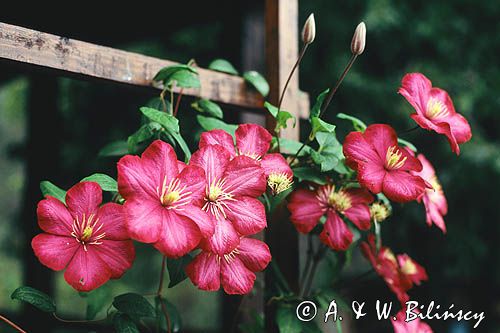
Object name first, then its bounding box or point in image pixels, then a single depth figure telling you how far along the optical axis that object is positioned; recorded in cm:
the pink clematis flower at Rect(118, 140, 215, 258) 131
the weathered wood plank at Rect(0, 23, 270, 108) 147
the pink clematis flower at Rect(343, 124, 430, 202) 146
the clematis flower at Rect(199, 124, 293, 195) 145
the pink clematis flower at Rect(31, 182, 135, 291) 134
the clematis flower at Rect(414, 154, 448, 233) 159
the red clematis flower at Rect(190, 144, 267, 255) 138
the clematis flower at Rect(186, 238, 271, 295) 139
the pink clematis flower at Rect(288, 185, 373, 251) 153
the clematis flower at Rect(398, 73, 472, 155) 150
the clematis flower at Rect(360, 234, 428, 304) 163
